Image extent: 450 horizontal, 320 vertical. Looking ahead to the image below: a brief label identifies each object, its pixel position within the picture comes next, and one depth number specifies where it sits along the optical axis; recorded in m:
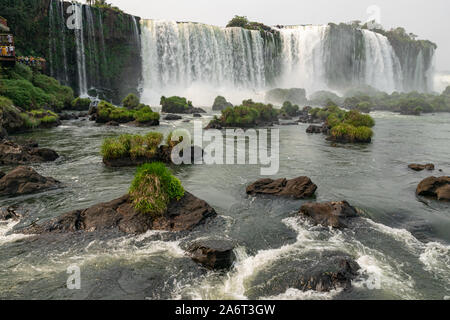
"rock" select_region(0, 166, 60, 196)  11.91
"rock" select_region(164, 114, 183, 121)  37.58
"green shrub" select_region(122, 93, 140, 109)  41.50
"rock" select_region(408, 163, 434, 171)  17.38
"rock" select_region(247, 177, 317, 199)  12.56
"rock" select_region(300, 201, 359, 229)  9.91
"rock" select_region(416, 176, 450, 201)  12.46
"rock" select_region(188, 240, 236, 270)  7.52
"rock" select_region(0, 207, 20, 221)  9.92
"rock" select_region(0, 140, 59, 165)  16.41
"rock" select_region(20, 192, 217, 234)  9.23
